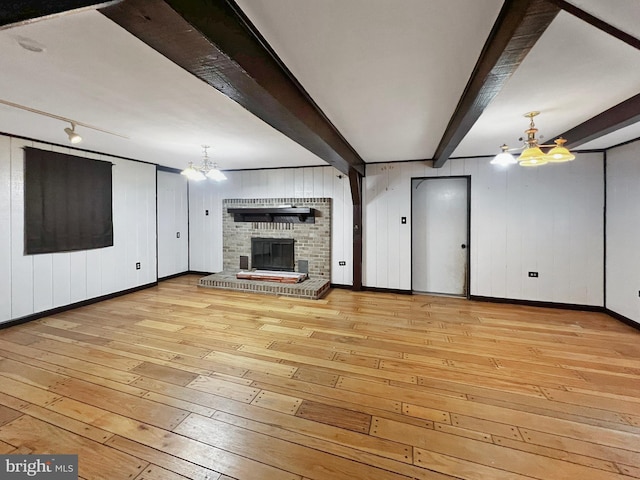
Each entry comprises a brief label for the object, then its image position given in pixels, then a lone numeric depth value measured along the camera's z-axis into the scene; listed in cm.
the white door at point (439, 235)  491
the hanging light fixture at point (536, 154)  250
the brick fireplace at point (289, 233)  551
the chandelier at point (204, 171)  404
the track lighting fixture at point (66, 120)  252
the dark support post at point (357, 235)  505
